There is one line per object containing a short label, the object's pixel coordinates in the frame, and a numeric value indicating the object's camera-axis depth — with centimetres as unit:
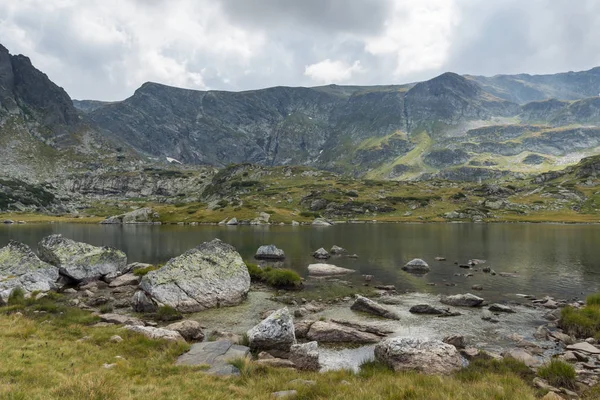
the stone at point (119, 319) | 2708
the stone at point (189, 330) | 2477
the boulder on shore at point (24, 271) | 3627
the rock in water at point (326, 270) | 5200
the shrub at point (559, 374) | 1642
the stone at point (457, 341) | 2377
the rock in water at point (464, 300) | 3550
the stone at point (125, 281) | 4289
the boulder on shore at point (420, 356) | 1854
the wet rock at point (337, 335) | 2562
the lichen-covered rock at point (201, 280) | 3353
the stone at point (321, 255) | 6628
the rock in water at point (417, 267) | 5390
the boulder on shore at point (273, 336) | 2248
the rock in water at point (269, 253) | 6588
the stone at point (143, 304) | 3216
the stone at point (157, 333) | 2211
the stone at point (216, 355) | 1689
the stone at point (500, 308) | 3341
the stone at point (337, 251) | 7094
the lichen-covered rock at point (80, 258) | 4412
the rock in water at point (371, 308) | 3191
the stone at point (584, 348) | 2185
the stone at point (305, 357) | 1959
